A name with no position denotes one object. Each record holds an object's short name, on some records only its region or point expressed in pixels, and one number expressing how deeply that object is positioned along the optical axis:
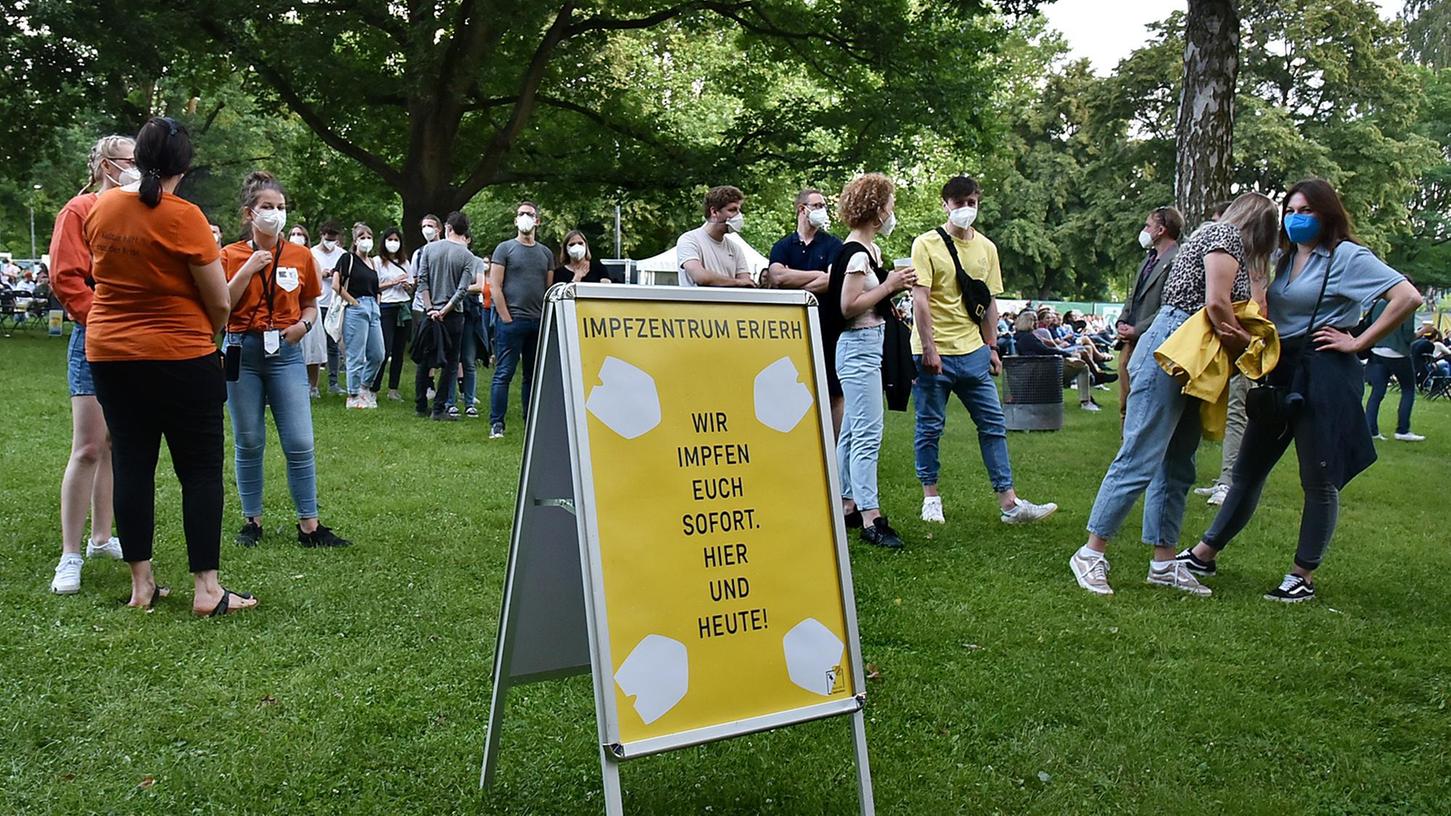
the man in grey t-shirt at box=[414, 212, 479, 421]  11.05
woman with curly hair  6.02
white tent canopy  17.53
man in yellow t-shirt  6.42
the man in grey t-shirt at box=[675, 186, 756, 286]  6.75
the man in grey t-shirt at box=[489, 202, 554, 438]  9.84
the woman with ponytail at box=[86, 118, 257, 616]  4.21
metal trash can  12.36
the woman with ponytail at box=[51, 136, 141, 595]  4.63
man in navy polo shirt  6.73
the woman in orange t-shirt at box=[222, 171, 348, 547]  5.39
